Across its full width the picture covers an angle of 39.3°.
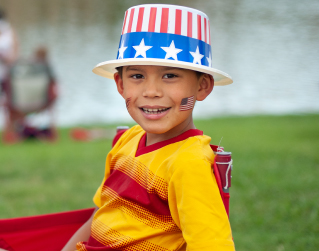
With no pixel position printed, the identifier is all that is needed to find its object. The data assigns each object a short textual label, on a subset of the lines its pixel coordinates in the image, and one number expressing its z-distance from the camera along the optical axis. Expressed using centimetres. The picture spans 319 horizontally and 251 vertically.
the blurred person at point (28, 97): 729
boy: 154
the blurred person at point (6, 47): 752
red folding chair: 211
